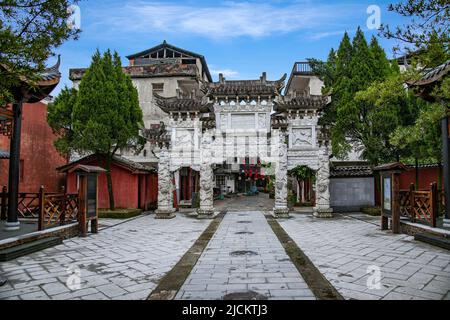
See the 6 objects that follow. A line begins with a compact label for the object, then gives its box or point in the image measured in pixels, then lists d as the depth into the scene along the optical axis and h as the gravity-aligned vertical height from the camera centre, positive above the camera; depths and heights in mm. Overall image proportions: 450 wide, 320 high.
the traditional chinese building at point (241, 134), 14922 +2041
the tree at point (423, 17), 4426 +2342
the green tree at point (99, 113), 14742 +3141
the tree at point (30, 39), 4594 +2193
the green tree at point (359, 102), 14898 +3822
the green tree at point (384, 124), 14633 +2466
